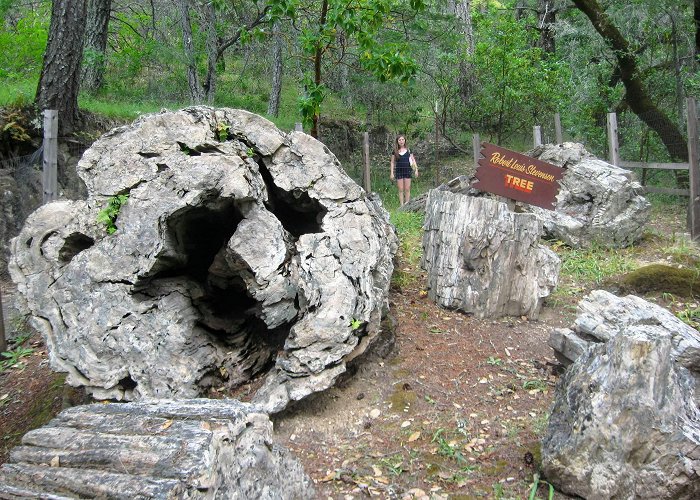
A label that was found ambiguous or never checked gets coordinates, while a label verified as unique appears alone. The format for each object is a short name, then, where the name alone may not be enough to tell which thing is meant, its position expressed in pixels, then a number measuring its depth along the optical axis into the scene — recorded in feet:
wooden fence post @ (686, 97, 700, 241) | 27.84
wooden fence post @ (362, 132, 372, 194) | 34.88
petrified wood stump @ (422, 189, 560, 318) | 17.01
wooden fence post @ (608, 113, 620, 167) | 33.91
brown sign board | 20.29
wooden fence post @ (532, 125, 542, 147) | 36.76
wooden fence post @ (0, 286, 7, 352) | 17.27
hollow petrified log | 11.58
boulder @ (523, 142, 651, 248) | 26.58
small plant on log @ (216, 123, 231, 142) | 13.66
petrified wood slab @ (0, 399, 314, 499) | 7.17
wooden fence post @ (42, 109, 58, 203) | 19.69
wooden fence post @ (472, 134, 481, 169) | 37.58
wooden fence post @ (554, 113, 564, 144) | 37.40
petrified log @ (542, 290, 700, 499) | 9.04
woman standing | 37.22
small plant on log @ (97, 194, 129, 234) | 12.00
